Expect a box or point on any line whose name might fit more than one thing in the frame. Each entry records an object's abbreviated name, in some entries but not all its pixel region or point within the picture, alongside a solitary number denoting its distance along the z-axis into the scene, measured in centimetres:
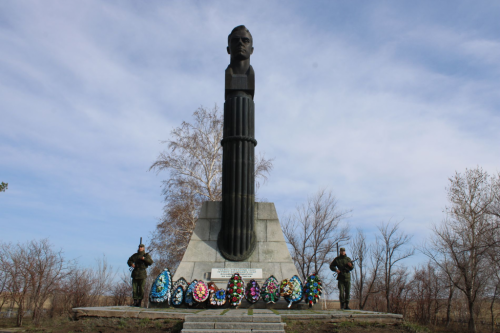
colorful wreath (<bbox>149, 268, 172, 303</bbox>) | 845
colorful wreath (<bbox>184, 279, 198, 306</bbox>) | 821
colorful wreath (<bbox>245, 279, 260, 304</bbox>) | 832
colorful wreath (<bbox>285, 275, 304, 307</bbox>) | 838
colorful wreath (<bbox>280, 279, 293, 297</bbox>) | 836
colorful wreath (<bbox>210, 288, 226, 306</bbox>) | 818
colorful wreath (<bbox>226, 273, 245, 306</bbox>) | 809
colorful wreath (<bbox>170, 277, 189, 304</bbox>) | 839
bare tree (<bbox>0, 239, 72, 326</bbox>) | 1894
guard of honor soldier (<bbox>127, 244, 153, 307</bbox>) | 889
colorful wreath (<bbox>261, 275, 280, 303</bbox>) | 838
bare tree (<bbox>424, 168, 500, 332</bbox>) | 2102
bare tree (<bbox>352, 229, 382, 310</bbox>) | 2635
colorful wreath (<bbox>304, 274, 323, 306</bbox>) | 847
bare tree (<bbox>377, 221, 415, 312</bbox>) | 2577
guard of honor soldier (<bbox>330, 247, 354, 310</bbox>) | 895
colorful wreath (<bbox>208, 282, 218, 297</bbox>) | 820
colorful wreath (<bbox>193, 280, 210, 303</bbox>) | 811
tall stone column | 967
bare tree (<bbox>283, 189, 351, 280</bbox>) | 2375
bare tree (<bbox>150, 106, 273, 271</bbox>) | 1934
